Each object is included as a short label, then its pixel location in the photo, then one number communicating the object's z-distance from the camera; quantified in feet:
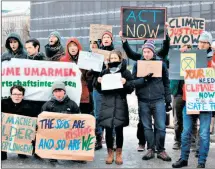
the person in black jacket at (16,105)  20.24
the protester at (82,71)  21.01
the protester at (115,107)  19.53
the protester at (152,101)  20.25
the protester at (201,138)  18.88
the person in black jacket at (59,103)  19.86
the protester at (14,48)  20.83
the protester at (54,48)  21.79
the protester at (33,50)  20.80
